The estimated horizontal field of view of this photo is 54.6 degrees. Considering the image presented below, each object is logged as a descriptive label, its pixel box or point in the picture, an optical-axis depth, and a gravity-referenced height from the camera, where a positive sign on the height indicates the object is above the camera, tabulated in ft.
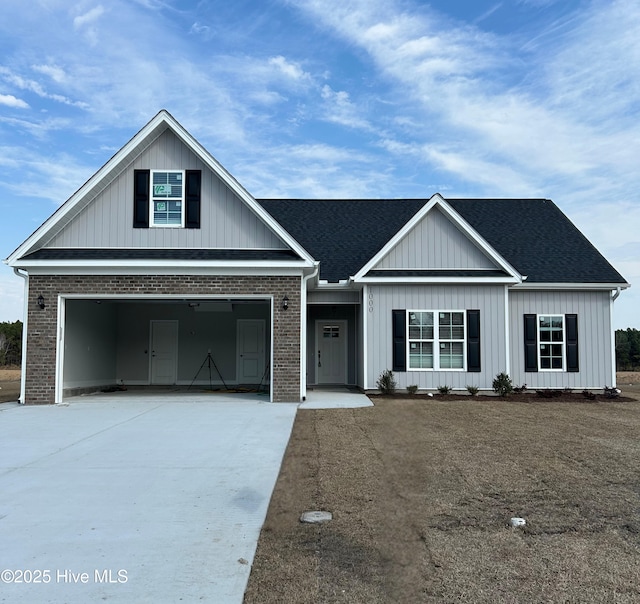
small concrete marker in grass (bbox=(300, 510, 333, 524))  17.80 -5.10
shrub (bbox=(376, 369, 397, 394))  50.62 -3.35
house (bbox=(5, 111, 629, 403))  45.11 +4.22
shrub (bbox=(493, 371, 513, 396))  50.80 -3.56
